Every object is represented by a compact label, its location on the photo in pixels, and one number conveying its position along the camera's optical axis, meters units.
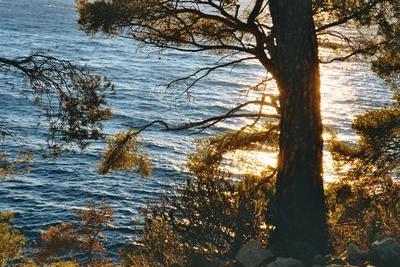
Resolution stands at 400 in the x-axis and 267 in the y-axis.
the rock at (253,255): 9.16
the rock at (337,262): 8.20
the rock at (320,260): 8.60
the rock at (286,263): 8.20
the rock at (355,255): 8.25
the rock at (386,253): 7.92
